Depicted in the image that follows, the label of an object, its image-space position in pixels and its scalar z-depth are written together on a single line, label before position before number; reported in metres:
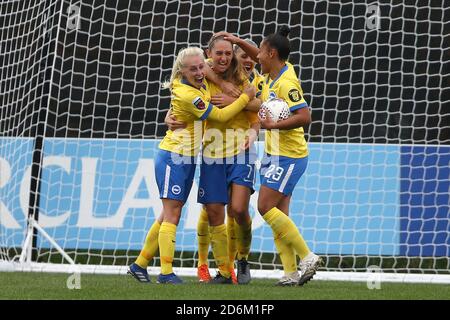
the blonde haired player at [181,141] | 14.94
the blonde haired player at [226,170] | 15.33
